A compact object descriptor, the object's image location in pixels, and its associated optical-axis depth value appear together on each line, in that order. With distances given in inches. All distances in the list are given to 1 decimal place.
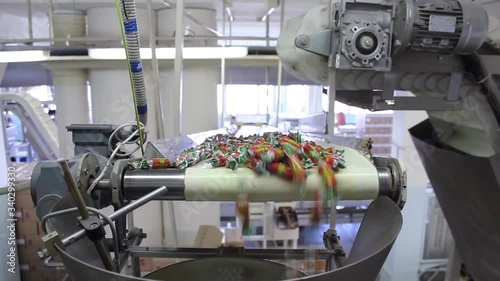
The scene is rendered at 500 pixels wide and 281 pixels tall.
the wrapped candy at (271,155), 21.3
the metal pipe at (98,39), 61.1
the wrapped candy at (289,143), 22.3
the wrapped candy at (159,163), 22.9
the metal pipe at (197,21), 64.2
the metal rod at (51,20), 63.7
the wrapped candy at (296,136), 25.2
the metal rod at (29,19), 65.9
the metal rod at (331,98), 38.3
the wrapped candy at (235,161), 22.0
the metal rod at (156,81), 40.8
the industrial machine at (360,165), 20.0
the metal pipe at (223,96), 63.2
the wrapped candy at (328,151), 23.5
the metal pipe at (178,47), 37.0
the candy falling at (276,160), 21.3
